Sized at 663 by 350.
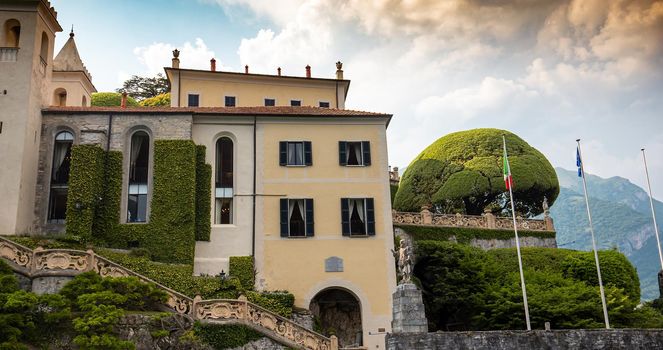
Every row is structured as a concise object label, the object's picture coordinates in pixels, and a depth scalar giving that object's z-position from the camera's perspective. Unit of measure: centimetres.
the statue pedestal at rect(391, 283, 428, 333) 1903
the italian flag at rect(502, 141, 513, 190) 2694
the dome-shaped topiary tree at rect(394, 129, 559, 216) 4234
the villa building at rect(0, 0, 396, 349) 2784
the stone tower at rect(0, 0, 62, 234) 2684
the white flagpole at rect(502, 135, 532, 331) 2399
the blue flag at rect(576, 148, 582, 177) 2700
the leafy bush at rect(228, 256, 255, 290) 2749
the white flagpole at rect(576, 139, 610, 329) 2319
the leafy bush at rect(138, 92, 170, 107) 5273
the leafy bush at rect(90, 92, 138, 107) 5356
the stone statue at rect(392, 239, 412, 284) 2023
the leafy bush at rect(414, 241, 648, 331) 2656
